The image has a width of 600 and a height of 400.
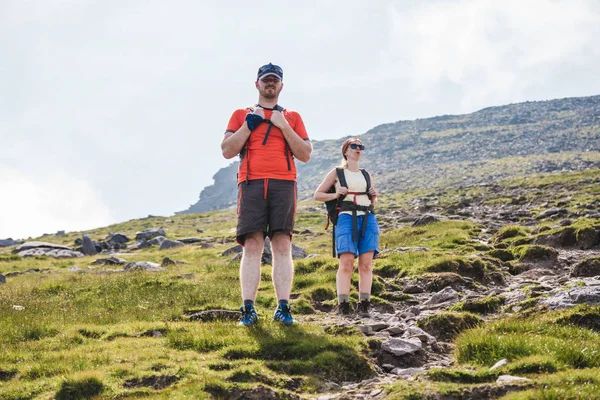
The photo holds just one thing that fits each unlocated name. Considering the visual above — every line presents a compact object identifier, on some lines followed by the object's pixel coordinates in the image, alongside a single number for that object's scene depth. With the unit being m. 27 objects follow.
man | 7.84
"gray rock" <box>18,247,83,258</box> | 33.31
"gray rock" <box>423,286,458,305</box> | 10.31
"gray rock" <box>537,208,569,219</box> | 25.54
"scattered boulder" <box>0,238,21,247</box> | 59.34
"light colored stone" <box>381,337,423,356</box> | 6.71
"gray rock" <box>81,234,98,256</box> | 37.94
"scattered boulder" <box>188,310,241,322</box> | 9.20
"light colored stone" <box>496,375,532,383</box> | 5.01
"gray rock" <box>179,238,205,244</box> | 39.22
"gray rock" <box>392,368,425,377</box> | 6.06
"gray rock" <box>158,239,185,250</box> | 35.38
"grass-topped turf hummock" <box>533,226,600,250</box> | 15.54
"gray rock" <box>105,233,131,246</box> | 43.84
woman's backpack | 9.47
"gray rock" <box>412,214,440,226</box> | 26.59
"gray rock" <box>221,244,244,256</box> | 24.38
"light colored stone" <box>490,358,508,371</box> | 5.62
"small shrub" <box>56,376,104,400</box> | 5.51
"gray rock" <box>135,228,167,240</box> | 45.38
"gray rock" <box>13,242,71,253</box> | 37.12
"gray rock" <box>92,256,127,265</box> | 25.12
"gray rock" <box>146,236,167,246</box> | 39.35
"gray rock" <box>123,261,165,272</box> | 18.80
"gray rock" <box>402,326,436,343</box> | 7.32
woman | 9.29
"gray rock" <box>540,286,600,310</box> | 7.88
